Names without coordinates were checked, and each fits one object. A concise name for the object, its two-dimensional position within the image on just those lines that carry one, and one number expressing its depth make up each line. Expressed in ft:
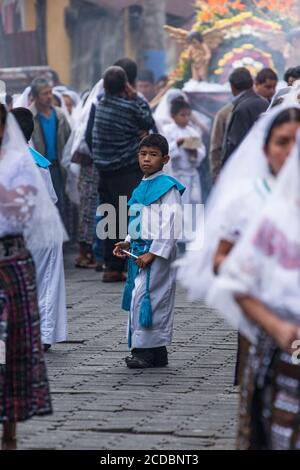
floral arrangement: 90.53
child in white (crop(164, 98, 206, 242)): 77.31
